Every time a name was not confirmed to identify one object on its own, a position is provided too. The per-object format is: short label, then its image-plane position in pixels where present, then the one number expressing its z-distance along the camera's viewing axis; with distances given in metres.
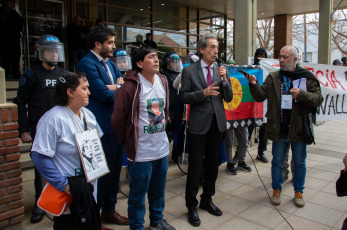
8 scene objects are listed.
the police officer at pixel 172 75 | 5.02
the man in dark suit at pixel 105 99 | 3.13
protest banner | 5.30
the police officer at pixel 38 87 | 3.34
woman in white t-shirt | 2.12
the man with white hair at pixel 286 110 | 3.86
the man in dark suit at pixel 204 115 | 3.46
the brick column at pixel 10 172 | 3.06
